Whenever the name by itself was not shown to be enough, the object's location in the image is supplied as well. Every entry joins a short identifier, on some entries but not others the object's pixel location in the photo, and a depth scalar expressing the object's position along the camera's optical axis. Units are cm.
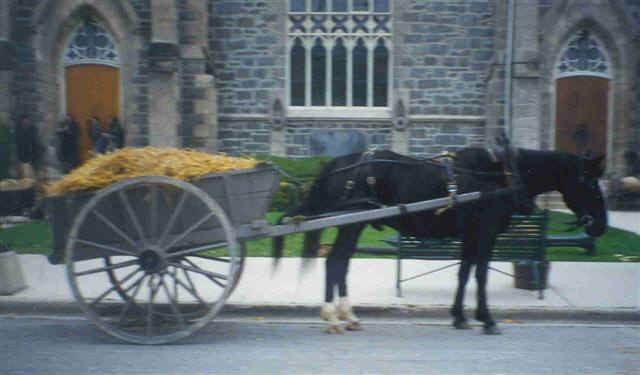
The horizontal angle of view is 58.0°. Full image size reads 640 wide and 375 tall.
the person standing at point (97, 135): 1493
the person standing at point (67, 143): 1495
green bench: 672
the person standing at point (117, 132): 1526
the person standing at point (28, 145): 1393
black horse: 546
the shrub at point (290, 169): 1298
